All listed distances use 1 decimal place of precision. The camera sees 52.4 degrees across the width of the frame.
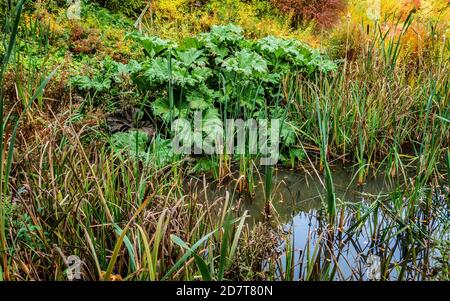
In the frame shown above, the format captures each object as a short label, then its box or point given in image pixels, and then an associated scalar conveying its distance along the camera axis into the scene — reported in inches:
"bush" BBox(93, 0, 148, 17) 300.1
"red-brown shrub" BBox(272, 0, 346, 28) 304.0
